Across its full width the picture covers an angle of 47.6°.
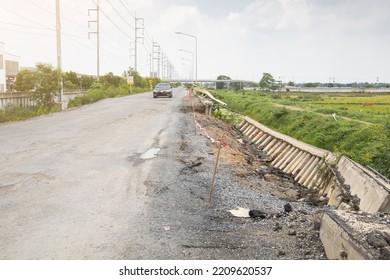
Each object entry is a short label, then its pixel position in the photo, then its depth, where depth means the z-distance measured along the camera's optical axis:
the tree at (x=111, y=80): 62.60
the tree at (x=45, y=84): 25.91
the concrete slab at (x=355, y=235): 4.40
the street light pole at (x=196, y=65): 55.17
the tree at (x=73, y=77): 74.62
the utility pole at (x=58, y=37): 28.06
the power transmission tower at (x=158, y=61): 111.57
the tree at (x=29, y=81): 26.13
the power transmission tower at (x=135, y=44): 77.81
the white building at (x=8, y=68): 55.97
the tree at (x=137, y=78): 74.19
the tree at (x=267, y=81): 83.31
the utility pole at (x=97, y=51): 53.72
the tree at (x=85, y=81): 72.74
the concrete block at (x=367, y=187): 6.99
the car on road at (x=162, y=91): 40.25
